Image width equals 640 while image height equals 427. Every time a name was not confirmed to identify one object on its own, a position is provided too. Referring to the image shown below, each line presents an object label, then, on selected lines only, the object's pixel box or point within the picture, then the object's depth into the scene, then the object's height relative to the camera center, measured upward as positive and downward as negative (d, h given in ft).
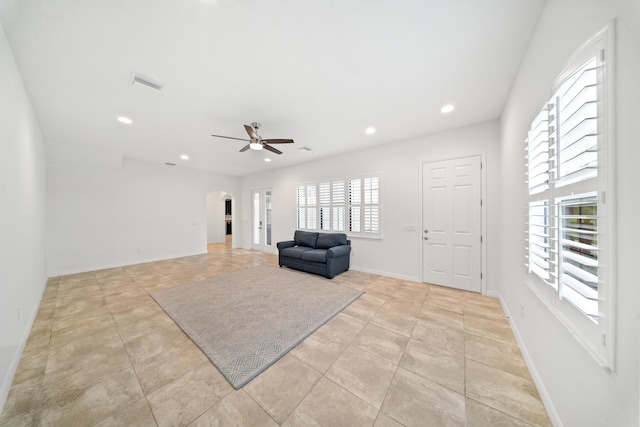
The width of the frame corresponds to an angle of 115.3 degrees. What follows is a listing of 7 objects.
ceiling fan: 9.91 +3.68
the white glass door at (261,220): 22.72 -0.71
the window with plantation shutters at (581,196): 2.78 +0.34
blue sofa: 13.41 -2.74
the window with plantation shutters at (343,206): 14.52 +0.68
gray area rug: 6.18 -4.28
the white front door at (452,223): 10.96 -0.47
